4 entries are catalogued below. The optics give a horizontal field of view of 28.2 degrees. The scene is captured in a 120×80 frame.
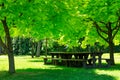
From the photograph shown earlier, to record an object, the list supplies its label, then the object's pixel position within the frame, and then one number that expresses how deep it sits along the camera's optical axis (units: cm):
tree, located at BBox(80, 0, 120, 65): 1929
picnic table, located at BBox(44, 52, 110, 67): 1998
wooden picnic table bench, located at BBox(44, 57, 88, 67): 1975
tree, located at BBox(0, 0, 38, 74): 1400
